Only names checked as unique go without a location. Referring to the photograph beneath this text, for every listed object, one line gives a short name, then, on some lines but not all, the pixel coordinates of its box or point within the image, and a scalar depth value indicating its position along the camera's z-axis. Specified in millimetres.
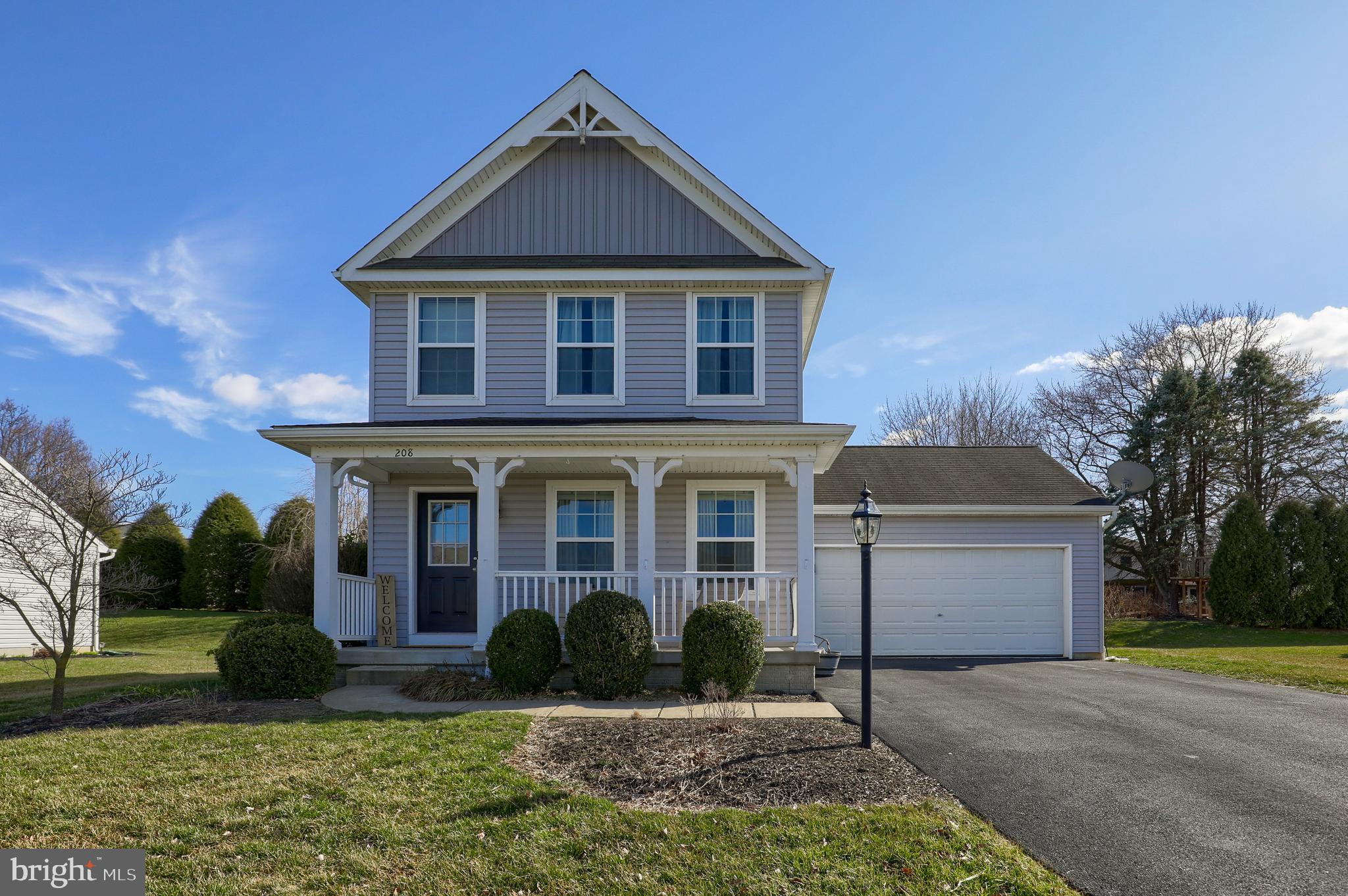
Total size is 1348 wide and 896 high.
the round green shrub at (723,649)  10133
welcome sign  12523
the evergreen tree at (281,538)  22094
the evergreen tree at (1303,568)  21781
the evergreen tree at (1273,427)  26578
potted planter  12422
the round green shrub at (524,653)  10156
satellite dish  19688
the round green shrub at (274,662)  10062
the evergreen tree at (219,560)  25688
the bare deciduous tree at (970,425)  33875
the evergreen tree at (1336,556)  21812
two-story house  12867
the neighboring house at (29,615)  18875
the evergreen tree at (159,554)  26109
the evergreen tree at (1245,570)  22075
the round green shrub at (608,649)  10117
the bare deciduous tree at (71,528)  9258
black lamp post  7512
